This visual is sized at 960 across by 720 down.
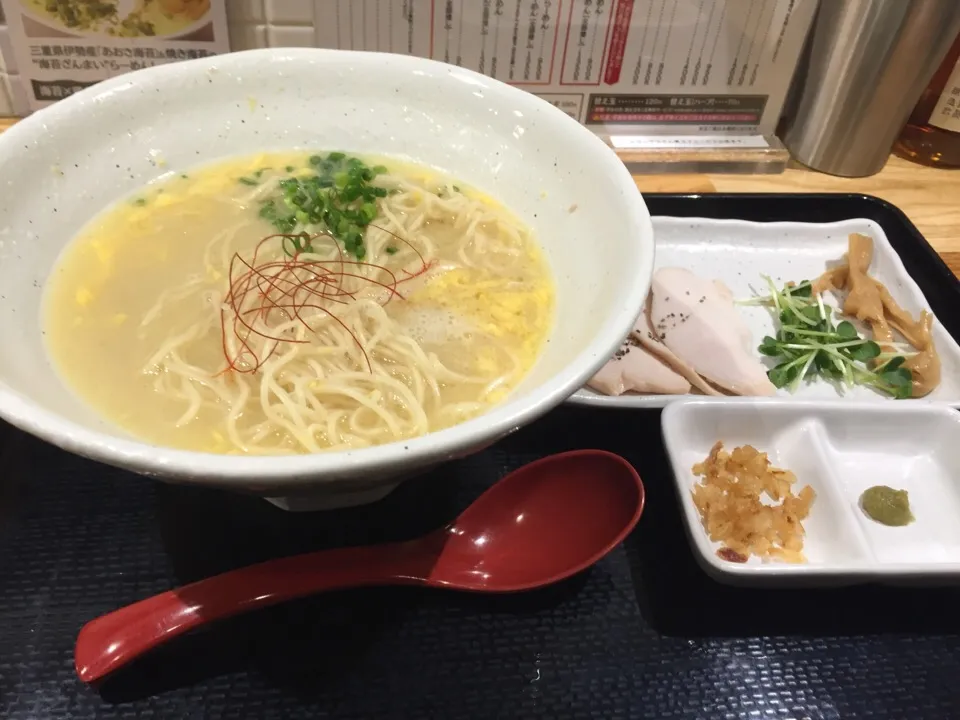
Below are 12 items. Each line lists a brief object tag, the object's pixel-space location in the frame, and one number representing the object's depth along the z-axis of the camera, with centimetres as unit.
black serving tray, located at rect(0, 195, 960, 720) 24
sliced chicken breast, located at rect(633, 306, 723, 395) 37
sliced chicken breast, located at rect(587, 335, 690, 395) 34
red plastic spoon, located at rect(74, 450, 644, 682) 24
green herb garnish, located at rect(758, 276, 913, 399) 38
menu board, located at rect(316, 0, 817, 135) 43
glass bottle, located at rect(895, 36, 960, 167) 47
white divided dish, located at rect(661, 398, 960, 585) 31
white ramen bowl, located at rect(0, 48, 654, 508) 19
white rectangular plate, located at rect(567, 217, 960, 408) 43
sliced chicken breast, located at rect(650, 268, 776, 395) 37
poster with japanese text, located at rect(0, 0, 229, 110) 41
